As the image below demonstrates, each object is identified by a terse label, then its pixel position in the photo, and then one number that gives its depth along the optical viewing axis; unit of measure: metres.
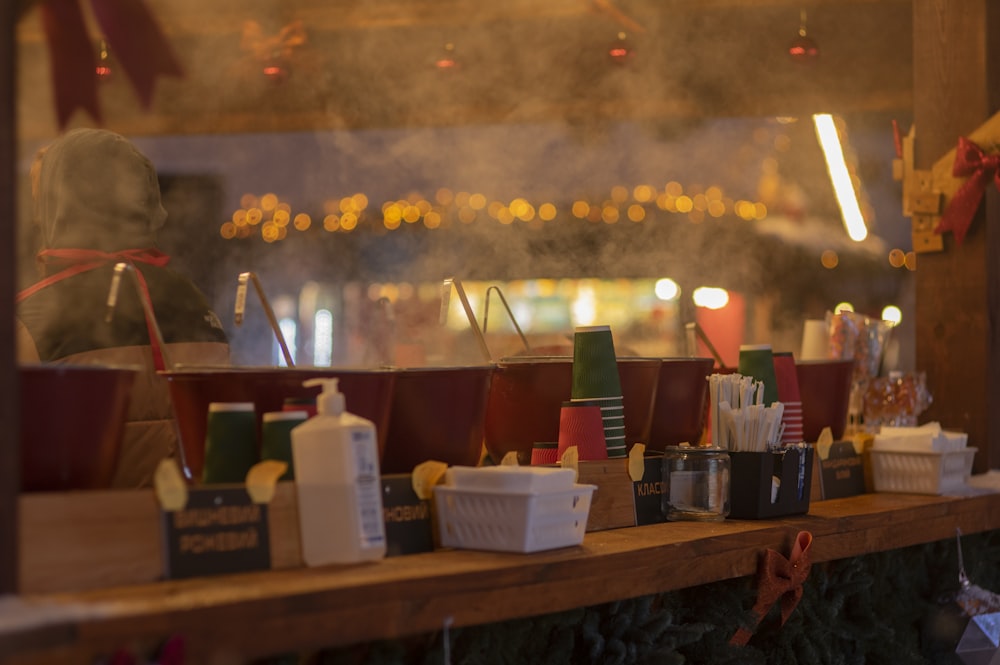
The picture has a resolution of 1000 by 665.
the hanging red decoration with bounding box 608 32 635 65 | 4.73
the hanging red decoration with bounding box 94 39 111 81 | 3.38
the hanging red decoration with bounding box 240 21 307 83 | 5.00
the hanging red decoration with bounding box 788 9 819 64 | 4.76
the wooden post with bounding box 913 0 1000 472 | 3.12
